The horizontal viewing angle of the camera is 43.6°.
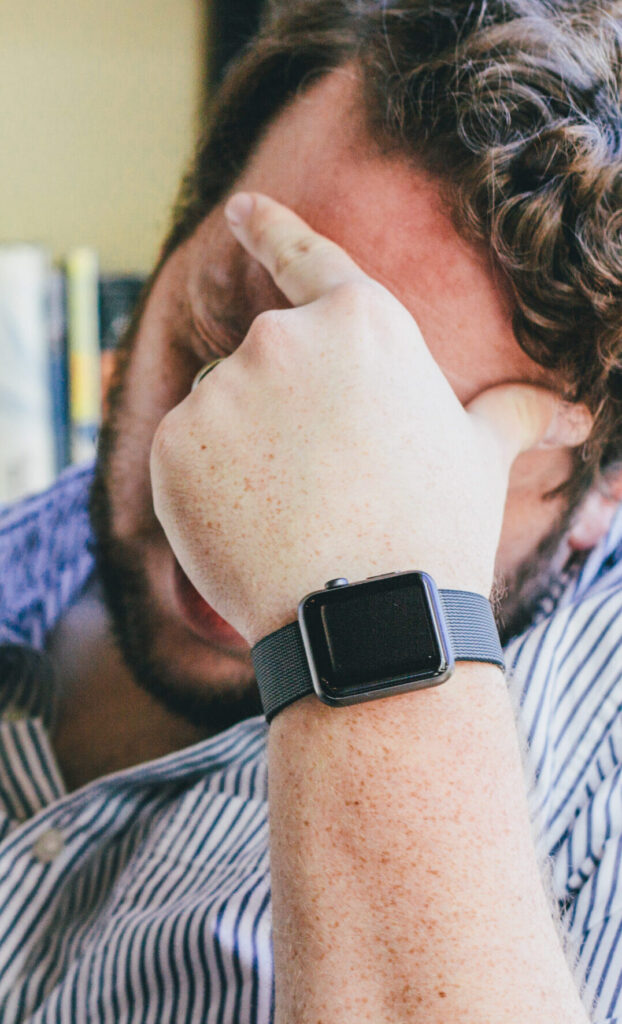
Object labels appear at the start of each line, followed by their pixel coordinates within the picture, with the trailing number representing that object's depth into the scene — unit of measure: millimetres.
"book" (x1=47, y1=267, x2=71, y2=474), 2039
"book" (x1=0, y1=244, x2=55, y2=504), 1952
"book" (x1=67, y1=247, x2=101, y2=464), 2031
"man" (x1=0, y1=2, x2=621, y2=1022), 515
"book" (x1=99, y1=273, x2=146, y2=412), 2055
